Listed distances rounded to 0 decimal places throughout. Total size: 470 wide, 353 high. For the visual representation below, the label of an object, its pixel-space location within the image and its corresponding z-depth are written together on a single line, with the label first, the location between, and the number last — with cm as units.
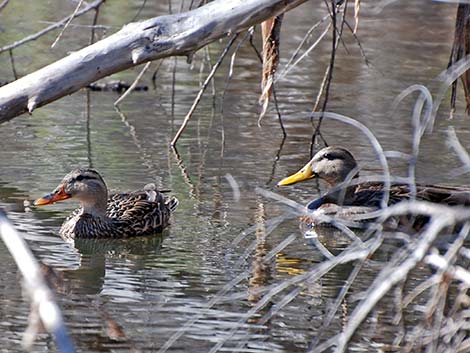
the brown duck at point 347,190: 1931
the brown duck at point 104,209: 1900
